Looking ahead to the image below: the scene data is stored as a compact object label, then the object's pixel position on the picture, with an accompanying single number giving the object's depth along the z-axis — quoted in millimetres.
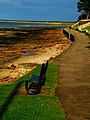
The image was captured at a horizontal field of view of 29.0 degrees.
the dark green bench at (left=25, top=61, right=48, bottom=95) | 6973
